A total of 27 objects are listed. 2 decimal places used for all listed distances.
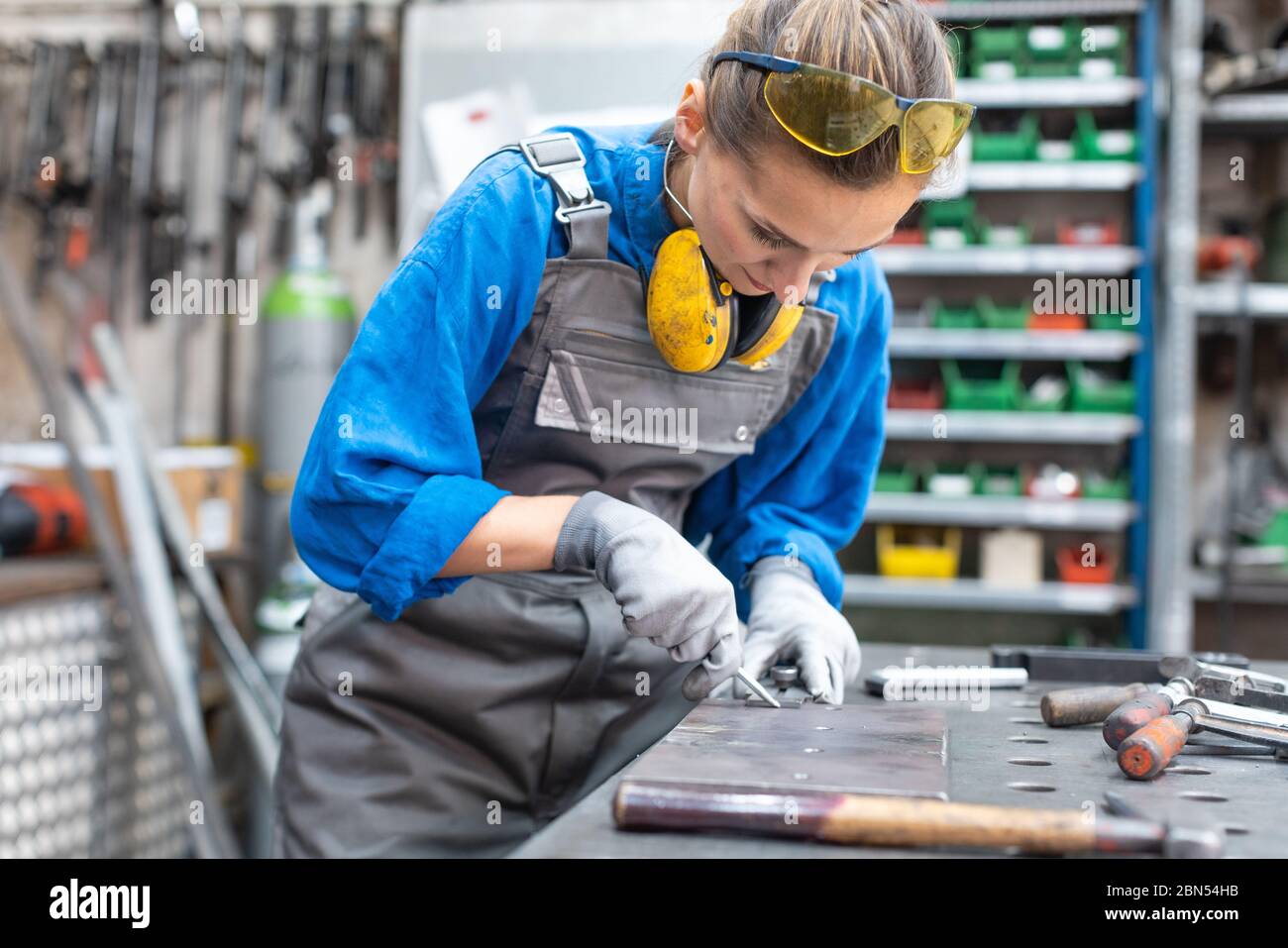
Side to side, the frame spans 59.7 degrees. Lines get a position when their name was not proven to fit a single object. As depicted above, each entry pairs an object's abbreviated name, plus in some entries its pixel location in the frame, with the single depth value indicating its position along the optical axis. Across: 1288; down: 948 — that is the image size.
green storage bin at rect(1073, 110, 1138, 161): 3.42
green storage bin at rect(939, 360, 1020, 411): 3.43
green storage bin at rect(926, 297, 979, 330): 3.47
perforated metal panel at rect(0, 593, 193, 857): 2.12
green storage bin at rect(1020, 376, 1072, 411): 3.44
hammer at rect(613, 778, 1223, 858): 0.64
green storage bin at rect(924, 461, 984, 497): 3.43
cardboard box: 2.96
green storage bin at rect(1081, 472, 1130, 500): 3.39
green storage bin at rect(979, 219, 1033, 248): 3.49
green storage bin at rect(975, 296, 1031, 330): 3.47
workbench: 0.67
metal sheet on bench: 0.73
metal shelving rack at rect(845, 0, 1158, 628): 3.39
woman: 0.99
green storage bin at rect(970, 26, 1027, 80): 3.48
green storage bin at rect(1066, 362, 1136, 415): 3.39
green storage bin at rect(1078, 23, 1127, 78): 3.39
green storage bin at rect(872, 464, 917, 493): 3.48
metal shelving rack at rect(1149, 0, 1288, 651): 3.36
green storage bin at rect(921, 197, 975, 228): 3.47
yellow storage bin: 3.52
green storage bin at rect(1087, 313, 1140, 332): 3.48
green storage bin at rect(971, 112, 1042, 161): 3.44
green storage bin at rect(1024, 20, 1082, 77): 3.43
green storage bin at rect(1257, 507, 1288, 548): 3.32
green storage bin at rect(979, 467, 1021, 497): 3.43
